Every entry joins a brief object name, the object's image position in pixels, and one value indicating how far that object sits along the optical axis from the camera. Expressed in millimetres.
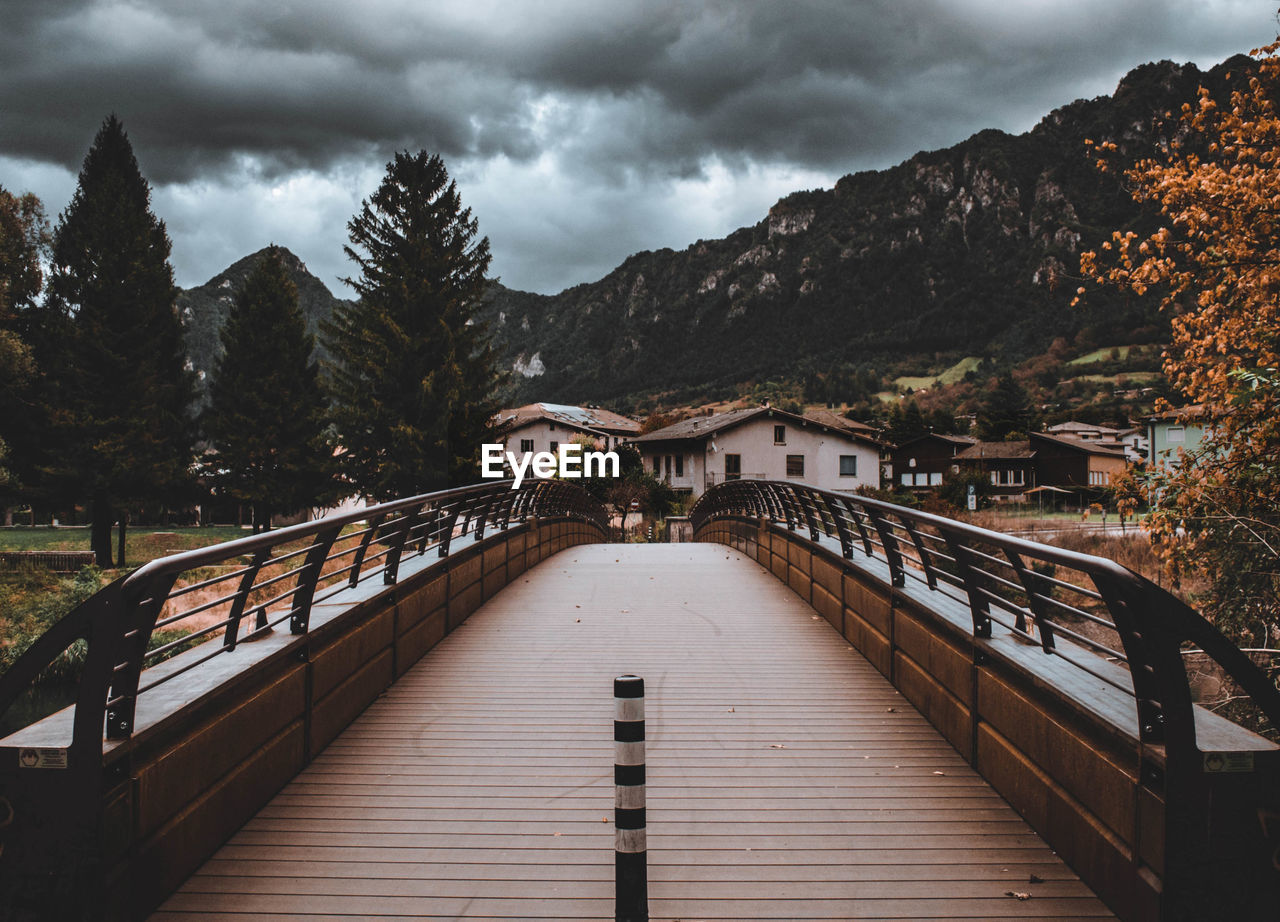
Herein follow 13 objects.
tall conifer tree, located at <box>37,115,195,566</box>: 31609
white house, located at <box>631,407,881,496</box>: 59938
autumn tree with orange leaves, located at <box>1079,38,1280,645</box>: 7895
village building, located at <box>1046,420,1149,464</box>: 79188
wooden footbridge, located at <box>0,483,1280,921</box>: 2922
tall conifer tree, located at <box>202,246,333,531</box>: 39406
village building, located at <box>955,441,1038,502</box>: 74438
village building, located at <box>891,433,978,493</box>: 79000
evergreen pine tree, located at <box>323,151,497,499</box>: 33594
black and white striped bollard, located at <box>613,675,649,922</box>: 2898
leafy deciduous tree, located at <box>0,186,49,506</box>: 30062
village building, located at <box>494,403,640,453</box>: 72750
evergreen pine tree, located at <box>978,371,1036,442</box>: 90250
